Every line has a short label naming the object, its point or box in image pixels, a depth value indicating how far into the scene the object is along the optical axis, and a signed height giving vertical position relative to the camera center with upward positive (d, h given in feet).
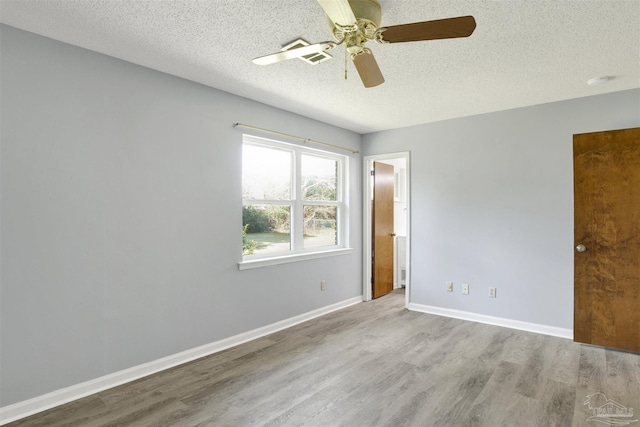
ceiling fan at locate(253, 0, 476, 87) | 5.10 +2.96
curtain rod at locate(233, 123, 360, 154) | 10.83 +2.83
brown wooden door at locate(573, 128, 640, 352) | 9.91 -0.80
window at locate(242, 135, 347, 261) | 11.65 +0.51
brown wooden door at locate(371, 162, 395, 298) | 16.40 -0.90
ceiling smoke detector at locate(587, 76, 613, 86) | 9.36 +3.67
